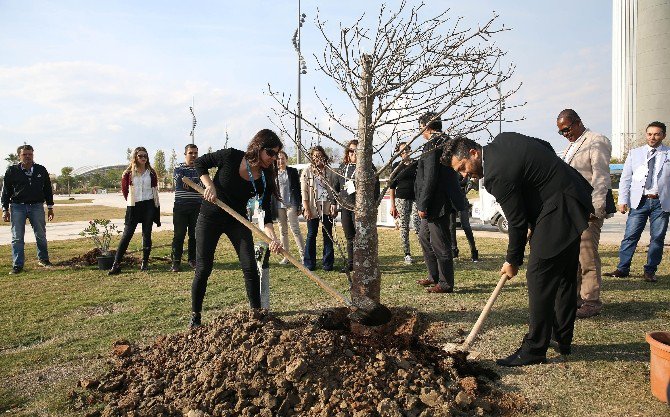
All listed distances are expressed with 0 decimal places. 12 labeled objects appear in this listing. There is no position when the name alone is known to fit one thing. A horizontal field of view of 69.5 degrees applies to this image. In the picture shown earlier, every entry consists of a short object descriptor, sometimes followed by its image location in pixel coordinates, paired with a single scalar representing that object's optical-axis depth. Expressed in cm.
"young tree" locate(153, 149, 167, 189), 6838
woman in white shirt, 815
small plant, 888
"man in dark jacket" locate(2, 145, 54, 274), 838
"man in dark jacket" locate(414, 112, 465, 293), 588
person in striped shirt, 814
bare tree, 411
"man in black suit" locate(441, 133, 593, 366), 372
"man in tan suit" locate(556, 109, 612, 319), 512
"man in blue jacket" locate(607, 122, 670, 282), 664
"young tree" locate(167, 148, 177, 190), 7273
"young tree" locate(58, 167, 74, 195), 7119
